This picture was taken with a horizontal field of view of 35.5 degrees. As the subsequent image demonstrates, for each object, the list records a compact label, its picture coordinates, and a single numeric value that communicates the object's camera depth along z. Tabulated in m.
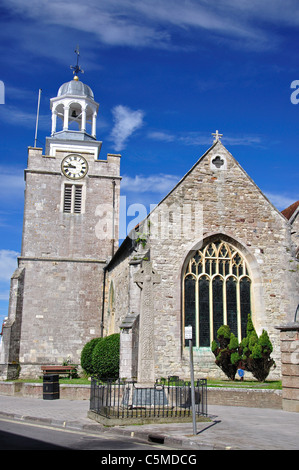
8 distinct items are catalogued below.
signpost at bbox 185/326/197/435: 9.55
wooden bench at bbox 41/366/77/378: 25.75
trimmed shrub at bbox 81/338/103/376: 25.16
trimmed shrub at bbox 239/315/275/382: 18.30
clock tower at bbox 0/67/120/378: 27.53
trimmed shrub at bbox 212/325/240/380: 18.59
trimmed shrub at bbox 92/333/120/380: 20.94
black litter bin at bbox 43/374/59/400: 17.55
